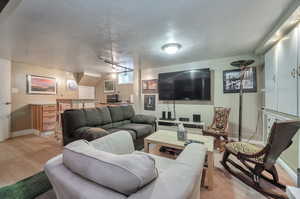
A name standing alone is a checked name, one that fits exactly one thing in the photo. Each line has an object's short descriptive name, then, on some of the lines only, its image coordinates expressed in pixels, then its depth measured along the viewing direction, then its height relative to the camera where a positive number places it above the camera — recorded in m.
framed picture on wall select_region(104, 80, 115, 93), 6.20 +0.59
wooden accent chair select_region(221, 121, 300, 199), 1.51 -0.73
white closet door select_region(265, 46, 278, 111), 2.47 +0.38
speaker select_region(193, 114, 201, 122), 3.98 -0.57
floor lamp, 2.84 +0.76
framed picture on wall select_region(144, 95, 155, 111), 5.00 -0.14
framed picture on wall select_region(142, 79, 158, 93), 4.96 +0.49
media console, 3.79 -0.83
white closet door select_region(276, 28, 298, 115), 1.86 +0.39
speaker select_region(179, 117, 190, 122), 4.19 -0.65
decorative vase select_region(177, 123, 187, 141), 2.13 -0.57
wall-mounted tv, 4.00 +0.44
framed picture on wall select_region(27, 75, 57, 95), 4.30 +0.46
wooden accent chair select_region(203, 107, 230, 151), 2.98 -0.71
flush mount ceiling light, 2.78 +1.10
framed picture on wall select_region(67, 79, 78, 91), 5.46 +0.57
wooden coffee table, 1.69 -0.67
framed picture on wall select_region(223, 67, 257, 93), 3.45 +0.48
